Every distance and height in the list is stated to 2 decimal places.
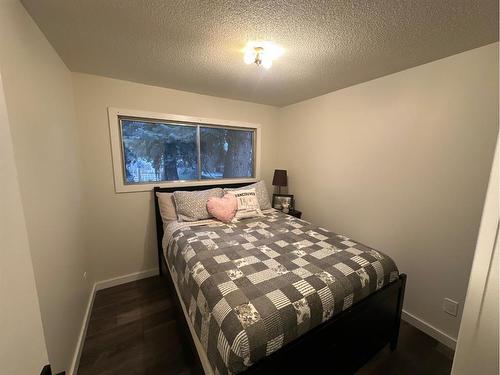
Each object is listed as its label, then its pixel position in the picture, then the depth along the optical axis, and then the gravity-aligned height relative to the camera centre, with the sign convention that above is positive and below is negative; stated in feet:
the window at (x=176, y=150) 7.69 +0.25
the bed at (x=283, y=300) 3.27 -2.64
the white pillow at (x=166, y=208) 7.67 -1.94
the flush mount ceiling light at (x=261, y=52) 4.93 +2.60
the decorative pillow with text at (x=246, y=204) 8.04 -1.89
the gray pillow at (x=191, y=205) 7.55 -1.82
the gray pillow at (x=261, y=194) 9.13 -1.64
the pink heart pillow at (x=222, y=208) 7.62 -1.92
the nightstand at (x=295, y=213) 9.75 -2.59
